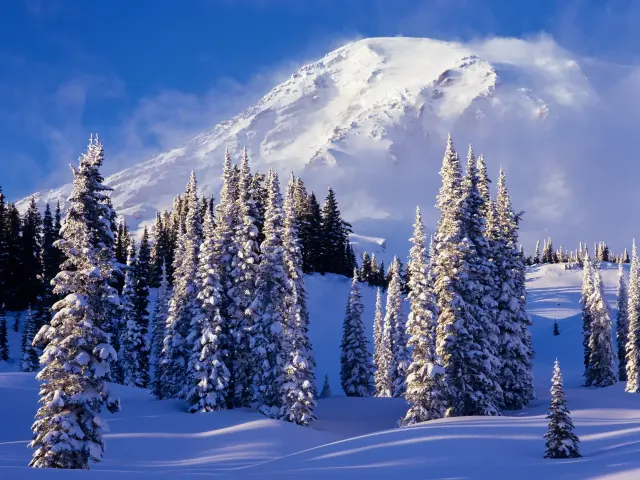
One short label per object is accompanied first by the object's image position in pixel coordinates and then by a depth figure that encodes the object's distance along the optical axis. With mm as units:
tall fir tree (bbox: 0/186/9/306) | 75500
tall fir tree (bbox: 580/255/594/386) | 74688
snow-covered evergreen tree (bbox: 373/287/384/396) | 68938
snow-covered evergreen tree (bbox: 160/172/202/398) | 47188
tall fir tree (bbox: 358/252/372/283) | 104512
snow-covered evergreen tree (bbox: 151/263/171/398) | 60875
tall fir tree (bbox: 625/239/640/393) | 61100
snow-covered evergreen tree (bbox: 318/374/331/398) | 58856
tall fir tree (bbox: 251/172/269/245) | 74875
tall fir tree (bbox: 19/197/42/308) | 79312
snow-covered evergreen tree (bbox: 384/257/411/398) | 57688
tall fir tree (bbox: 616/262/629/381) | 80438
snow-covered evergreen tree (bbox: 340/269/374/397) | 60938
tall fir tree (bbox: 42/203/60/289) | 74312
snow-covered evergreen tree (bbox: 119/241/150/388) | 62469
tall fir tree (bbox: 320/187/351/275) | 93500
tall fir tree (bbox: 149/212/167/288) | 94625
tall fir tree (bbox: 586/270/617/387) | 69125
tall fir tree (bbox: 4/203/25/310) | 77562
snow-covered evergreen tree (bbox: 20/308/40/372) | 62281
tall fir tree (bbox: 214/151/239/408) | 41719
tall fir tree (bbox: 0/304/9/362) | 66888
